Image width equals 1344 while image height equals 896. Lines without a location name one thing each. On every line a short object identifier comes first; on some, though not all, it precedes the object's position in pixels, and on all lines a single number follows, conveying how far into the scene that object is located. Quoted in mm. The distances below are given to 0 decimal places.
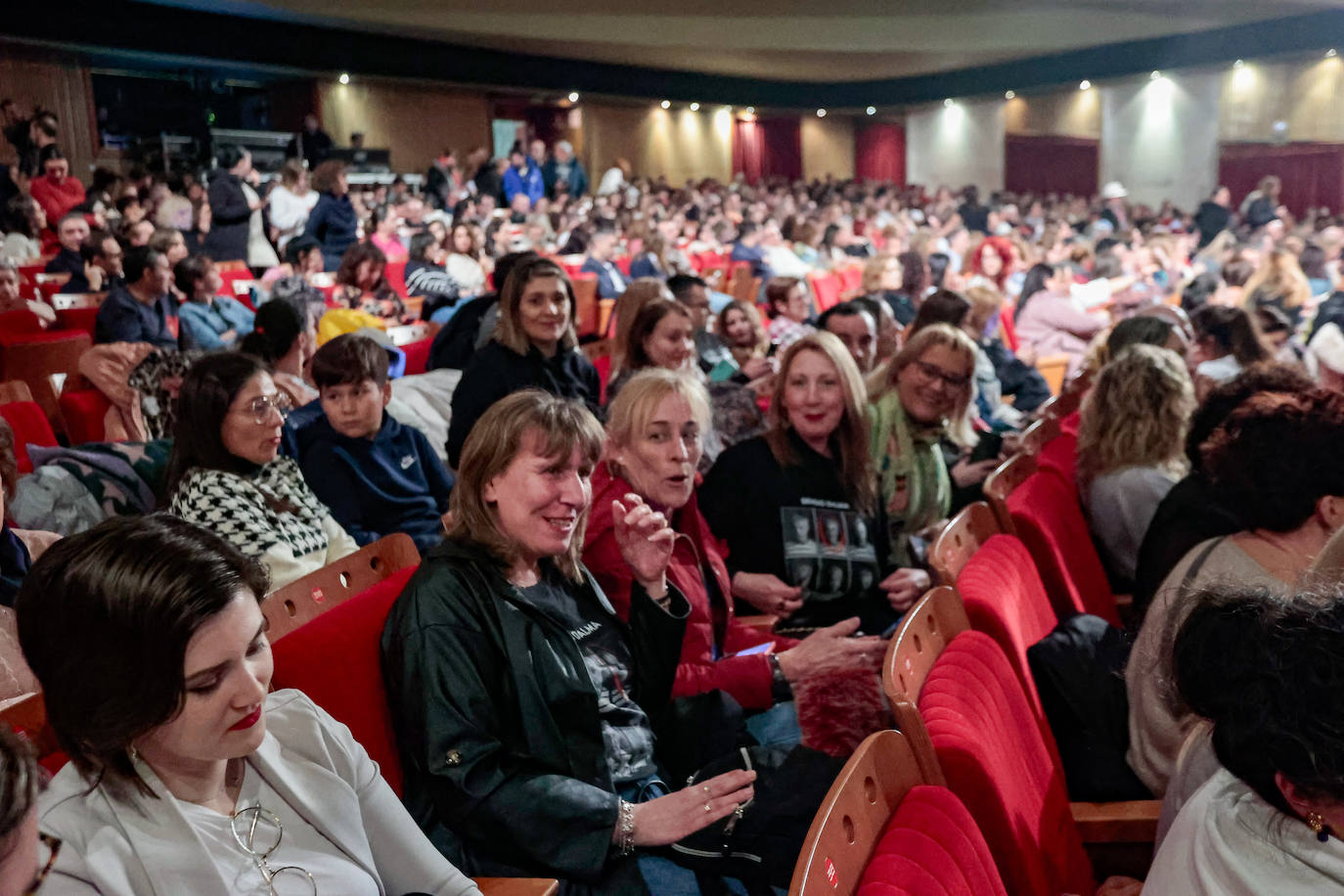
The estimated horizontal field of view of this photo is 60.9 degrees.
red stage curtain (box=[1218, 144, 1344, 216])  18312
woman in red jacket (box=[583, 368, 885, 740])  2146
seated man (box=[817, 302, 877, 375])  4316
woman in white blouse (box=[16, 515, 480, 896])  1111
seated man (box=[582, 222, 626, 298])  7910
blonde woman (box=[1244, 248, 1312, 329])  6664
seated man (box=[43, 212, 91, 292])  6926
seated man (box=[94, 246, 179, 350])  4758
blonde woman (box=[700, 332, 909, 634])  2822
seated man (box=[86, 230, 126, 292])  6164
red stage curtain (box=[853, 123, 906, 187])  24016
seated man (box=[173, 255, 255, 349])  4871
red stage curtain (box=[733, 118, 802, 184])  23203
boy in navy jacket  2949
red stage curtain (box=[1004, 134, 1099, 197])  21234
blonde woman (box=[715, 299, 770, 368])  5086
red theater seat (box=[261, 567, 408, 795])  1539
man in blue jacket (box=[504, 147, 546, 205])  13648
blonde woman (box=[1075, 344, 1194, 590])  2969
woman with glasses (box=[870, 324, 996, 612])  3205
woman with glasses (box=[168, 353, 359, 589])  2332
